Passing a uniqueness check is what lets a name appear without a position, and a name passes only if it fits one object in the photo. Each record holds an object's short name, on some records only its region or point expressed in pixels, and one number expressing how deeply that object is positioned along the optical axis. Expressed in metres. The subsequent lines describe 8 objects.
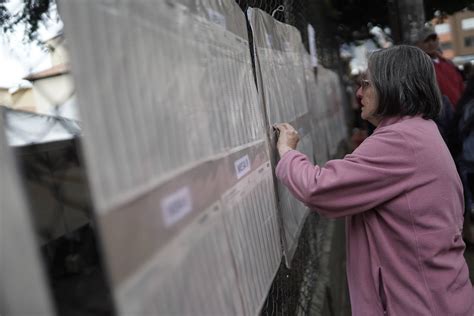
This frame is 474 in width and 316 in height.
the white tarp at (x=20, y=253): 0.68
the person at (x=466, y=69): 4.68
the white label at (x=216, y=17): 1.17
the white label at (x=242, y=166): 1.24
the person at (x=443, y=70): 3.63
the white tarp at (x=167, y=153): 0.65
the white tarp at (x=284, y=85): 1.64
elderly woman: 1.43
